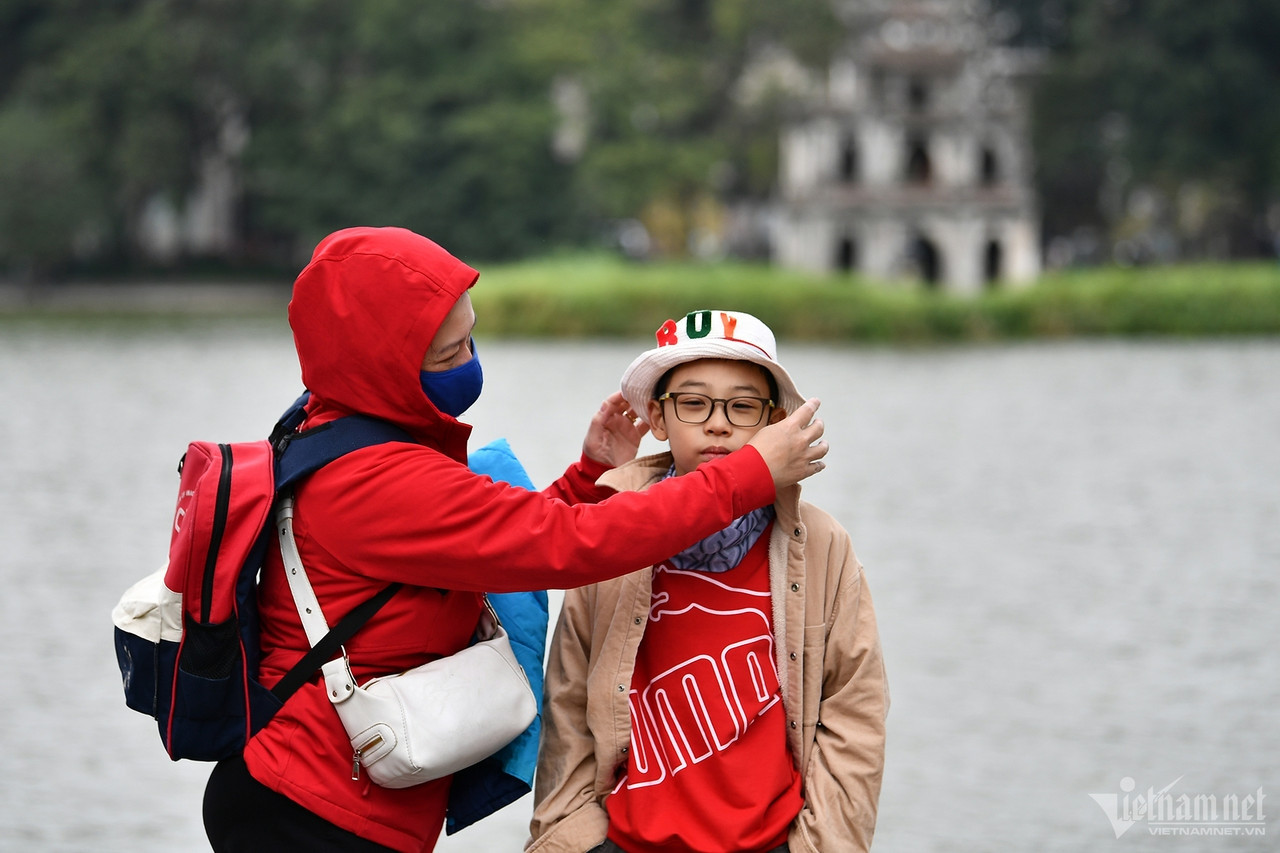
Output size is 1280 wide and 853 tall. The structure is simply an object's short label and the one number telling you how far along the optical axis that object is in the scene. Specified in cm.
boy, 516
